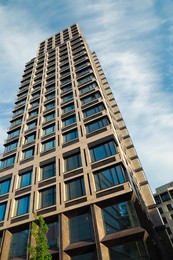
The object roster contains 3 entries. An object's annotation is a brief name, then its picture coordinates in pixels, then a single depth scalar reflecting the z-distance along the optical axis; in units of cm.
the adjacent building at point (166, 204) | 5632
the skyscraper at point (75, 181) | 1683
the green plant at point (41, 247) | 1483
